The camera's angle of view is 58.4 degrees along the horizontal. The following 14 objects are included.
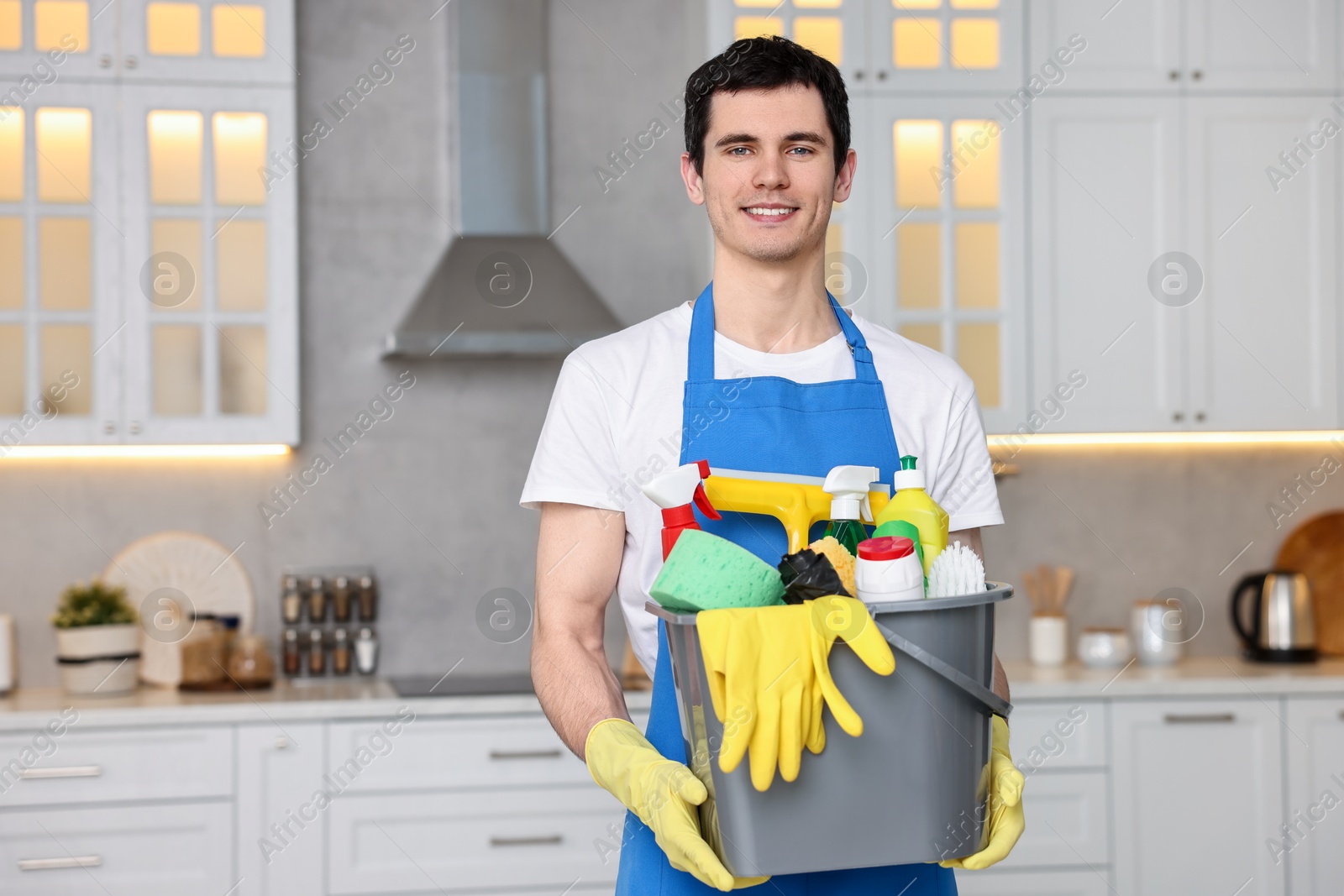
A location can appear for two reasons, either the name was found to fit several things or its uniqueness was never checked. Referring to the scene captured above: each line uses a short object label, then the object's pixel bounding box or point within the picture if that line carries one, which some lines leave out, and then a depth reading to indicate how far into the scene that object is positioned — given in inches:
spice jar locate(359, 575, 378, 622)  115.3
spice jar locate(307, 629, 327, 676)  112.9
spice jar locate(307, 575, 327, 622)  113.6
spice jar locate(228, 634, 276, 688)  106.5
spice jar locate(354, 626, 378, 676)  114.4
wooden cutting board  117.6
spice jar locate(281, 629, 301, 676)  112.3
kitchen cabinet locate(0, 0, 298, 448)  103.4
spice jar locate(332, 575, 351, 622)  114.7
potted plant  103.7
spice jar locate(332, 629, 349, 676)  113.8
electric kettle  111.0
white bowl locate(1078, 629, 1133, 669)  110.0
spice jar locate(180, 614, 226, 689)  104.7
